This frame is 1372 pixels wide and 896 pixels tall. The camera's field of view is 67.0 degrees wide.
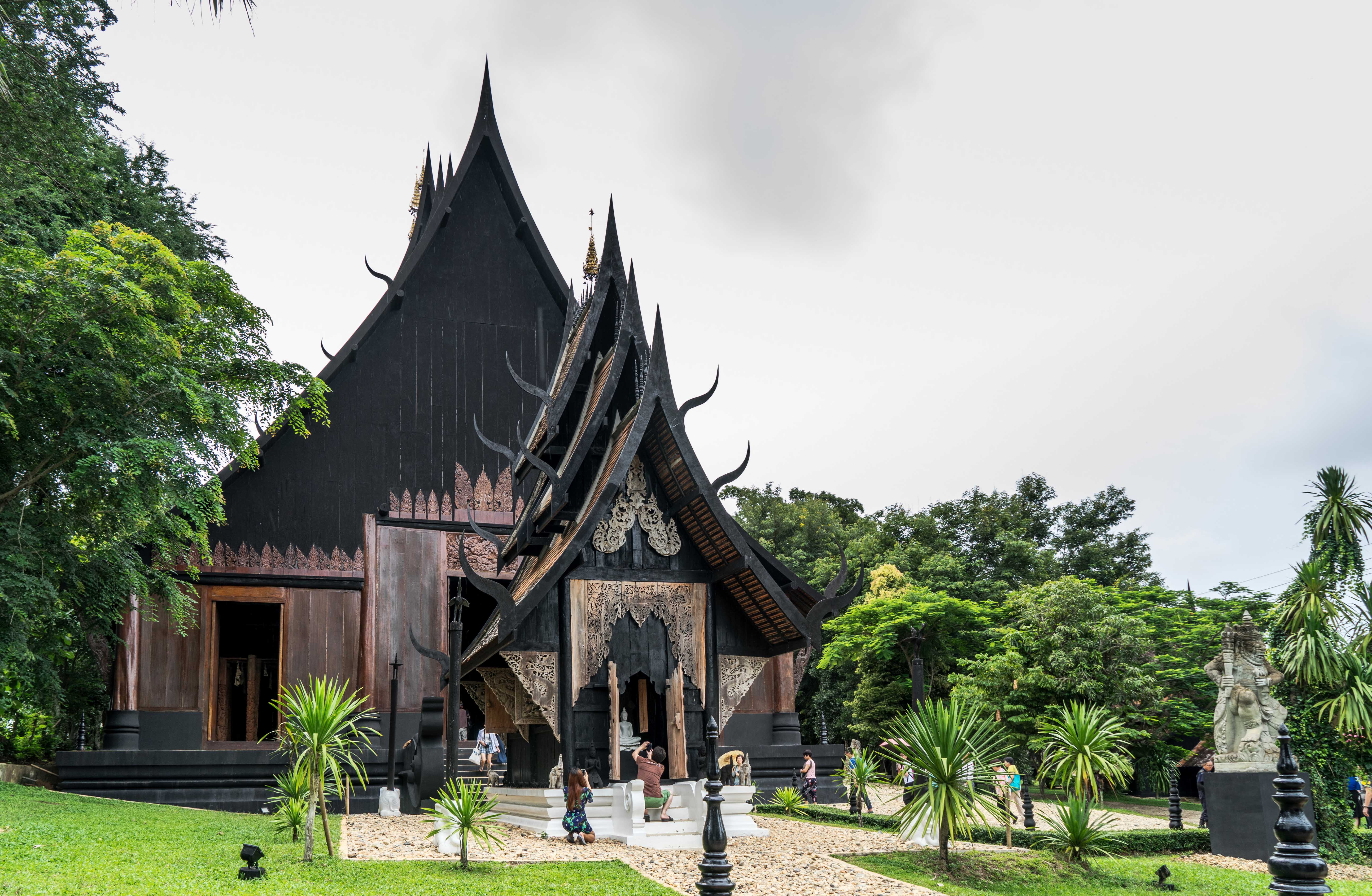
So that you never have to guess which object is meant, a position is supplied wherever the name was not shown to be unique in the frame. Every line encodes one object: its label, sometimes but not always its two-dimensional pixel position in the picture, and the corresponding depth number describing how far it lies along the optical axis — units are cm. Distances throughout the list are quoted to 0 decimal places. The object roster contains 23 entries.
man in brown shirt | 1098
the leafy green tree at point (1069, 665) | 2523
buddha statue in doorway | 1190
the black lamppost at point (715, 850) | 591
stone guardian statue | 1353
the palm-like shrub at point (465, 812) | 891
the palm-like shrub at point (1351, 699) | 1473
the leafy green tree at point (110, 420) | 1246
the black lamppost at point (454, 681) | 1183
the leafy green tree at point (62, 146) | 1401
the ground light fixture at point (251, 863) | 769
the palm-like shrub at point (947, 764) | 941
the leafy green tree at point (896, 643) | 3119
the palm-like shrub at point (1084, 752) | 1062
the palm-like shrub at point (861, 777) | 1427
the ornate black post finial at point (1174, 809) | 1494
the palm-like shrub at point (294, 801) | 957
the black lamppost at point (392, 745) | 1543
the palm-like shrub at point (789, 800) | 1605
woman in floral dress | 1041
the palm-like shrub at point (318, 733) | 870
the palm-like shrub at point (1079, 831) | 1045
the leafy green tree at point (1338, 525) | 1773
